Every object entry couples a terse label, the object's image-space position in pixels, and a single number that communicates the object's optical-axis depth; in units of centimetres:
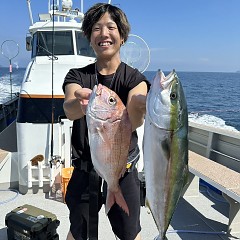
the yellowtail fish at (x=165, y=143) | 145
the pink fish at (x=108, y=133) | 156
